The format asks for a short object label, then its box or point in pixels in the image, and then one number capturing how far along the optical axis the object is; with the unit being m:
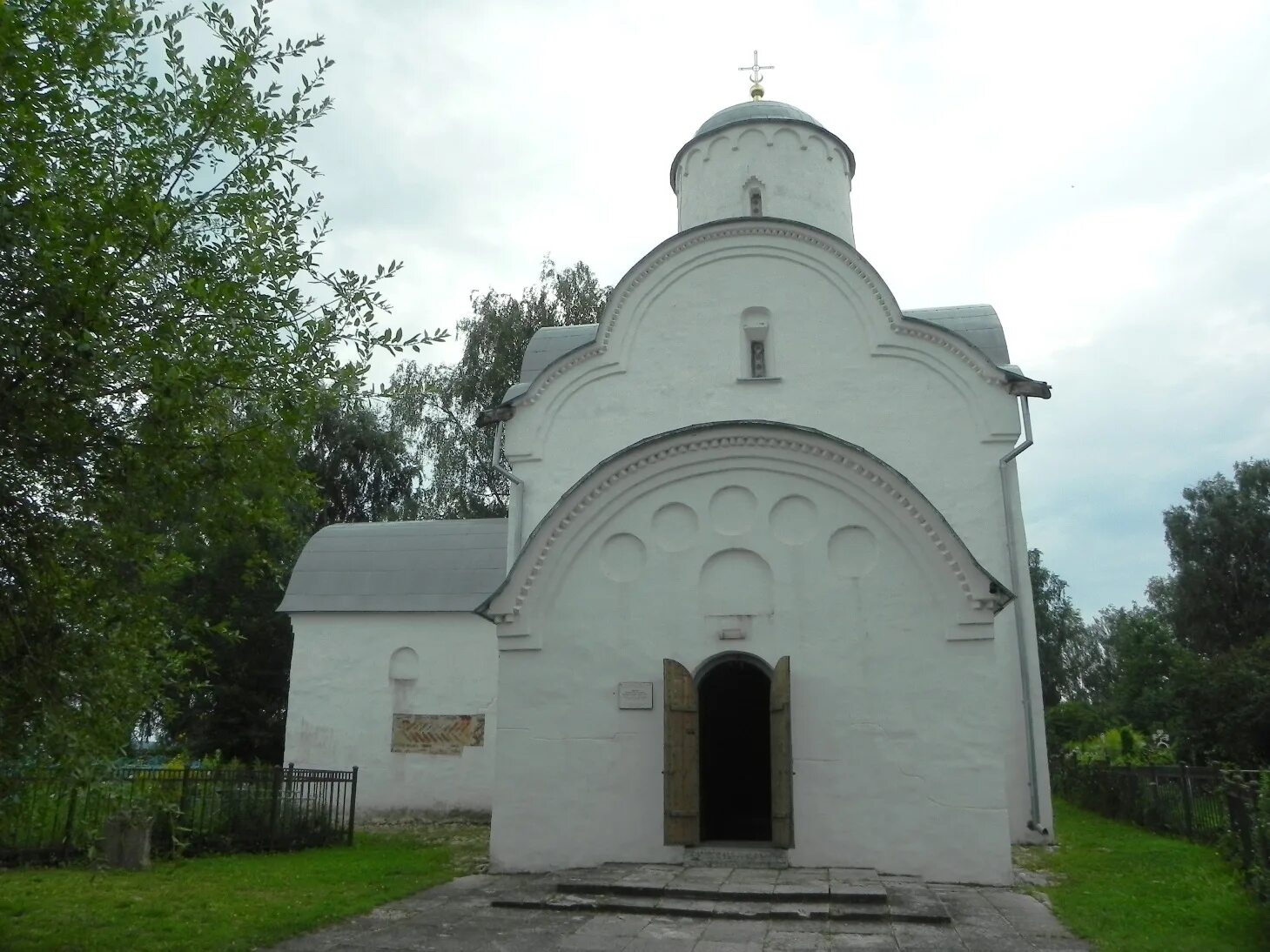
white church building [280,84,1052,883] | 9.31
